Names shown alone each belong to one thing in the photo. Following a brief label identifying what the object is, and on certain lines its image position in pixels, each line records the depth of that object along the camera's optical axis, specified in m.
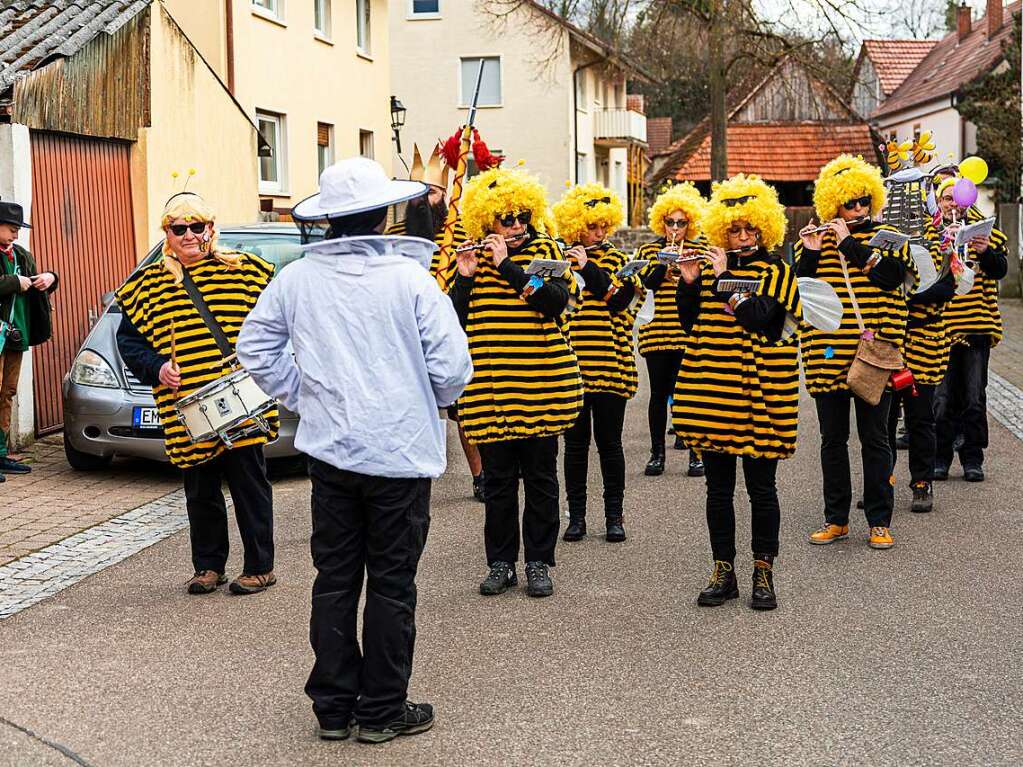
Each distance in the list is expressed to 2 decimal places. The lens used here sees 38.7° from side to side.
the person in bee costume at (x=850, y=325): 7.55
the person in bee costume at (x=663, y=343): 9.65
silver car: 10.00
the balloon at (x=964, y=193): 9.55
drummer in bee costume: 6.75
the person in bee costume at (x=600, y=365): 8.08
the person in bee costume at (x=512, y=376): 6.76
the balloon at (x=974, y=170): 10.77
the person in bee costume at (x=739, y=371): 6.43
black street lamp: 25.69
